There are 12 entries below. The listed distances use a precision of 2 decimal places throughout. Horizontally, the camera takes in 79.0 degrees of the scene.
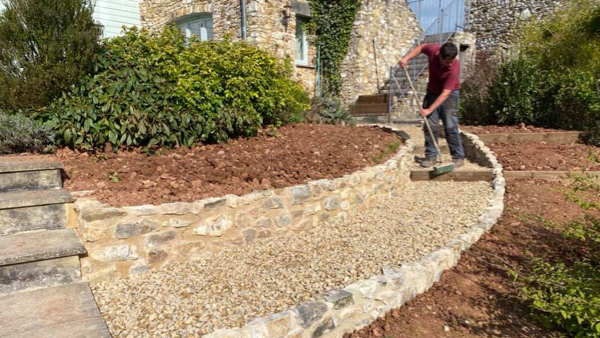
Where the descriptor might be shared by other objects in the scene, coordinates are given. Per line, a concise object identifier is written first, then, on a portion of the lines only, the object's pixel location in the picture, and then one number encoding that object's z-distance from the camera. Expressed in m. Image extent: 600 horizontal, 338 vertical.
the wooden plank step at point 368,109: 10.48
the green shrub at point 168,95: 3.79
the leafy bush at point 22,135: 3.46
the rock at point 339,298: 2.22
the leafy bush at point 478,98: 8.05
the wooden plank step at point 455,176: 5.18
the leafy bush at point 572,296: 1.95
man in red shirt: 4.96
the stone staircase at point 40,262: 1.92
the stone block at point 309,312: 2.07
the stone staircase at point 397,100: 10.51
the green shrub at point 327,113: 7.16
